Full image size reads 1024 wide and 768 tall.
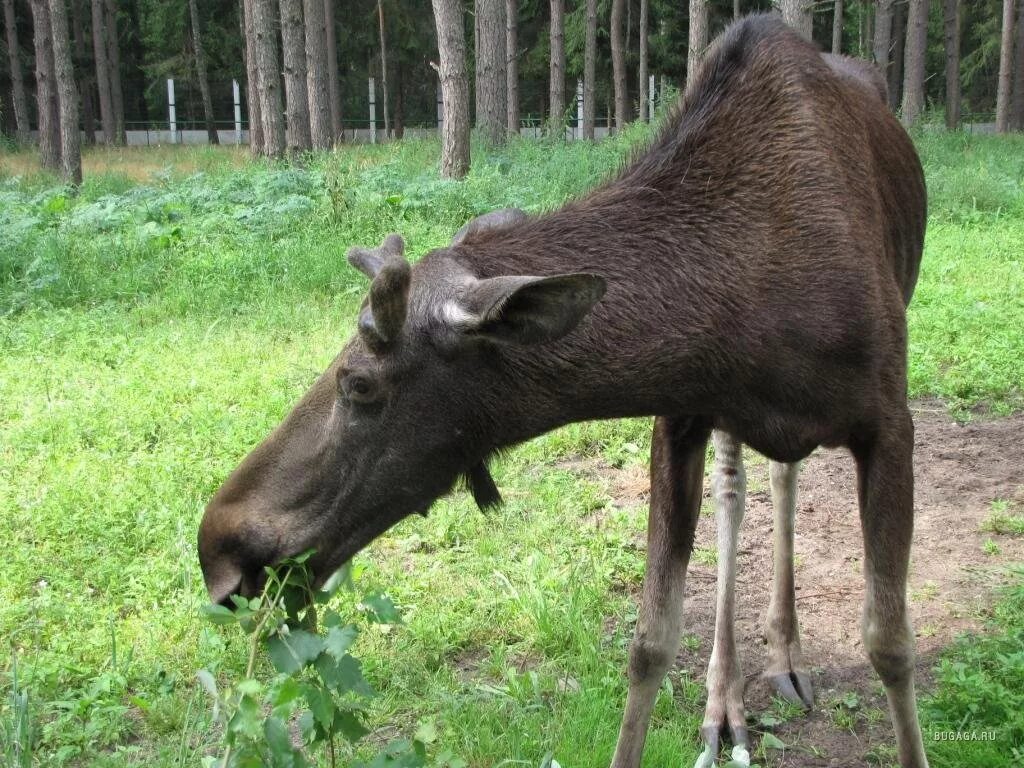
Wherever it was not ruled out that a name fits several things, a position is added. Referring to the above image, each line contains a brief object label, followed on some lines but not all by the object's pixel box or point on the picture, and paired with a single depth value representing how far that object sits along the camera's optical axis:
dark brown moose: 2.91
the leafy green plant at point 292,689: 2.36
